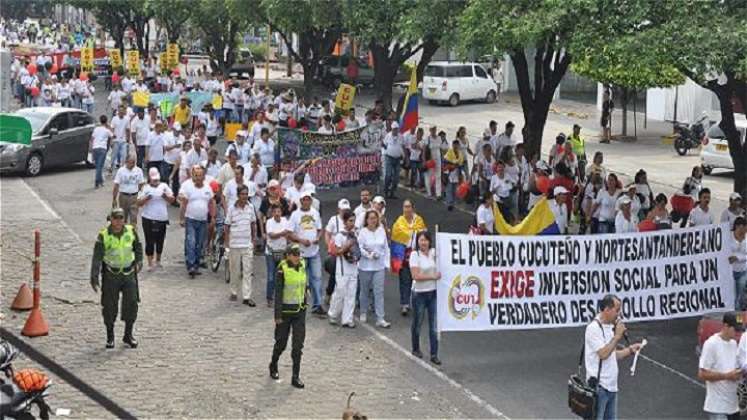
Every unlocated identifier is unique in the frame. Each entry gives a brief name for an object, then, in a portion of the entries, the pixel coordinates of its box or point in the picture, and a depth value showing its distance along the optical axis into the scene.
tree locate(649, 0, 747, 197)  13.43
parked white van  44.38
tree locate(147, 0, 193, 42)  46.17
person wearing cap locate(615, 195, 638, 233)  16.50
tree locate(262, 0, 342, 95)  27.48
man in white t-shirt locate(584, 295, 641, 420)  10.20
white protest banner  13.25
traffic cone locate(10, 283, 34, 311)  14.87
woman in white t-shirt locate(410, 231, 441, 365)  13.16
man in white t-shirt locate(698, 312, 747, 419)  10.49
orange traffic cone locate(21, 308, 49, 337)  13.75
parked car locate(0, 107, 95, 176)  25.06
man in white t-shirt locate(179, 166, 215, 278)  16.66
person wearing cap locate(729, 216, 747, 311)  14.70
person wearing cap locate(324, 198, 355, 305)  14.64
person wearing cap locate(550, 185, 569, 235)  16.49
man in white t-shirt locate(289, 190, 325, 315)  14.95
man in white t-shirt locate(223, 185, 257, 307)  15.39
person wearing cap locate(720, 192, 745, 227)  15.70
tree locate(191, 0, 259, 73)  36.50
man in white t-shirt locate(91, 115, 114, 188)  23.72
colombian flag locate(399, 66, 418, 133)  22.23
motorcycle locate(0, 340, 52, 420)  9.94
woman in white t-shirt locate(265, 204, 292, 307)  14.95
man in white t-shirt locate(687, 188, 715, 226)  16.38
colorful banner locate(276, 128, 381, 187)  21.95
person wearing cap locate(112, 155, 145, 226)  18.50
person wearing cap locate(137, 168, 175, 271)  16.88
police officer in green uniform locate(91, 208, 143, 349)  13.10
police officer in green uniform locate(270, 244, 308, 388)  12.20
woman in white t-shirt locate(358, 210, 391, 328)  14.45
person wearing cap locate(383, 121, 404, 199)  23.25
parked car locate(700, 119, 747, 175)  28.75
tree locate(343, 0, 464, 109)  19.12
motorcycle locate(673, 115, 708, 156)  33.41
